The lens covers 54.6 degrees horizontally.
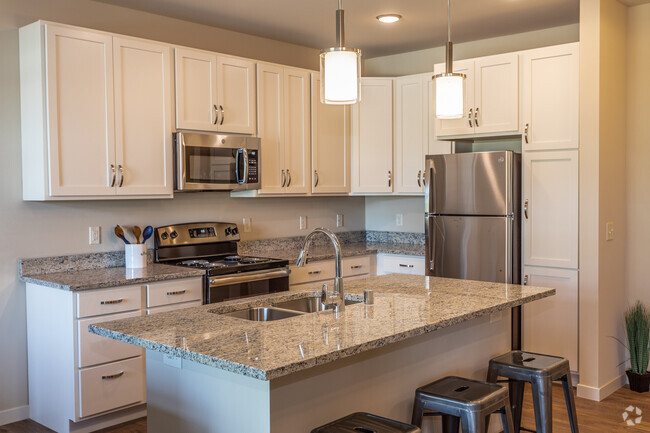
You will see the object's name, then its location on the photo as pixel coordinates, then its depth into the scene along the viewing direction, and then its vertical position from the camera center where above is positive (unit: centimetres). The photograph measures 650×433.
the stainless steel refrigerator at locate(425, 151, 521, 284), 426 -15
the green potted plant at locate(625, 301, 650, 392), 408 -102
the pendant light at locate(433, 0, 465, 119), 259 +42
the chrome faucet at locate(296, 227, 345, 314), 243 -38
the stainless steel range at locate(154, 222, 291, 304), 386 -43
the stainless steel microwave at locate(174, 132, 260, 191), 398 +24
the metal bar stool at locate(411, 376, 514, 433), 221 -75
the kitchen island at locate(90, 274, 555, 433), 189 -58
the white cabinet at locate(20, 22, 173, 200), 345 +49
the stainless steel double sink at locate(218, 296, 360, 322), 259 -48
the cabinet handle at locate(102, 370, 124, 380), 345 -98
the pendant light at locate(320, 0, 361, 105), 214 +42
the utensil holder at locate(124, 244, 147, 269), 391 -36
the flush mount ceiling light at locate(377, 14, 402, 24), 434 +124
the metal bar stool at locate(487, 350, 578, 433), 262 -79
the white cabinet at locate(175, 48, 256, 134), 401 +70
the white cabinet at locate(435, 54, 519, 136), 432 +69
